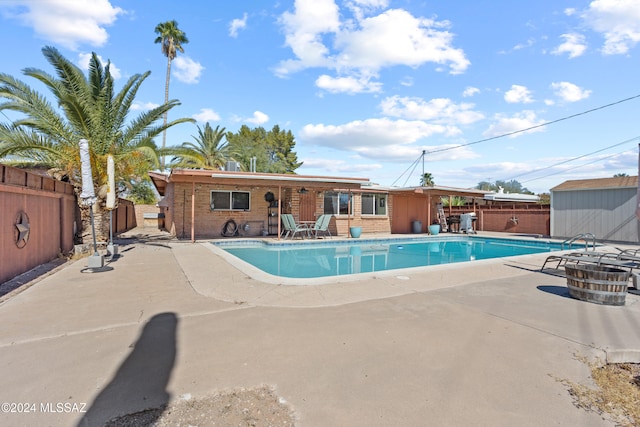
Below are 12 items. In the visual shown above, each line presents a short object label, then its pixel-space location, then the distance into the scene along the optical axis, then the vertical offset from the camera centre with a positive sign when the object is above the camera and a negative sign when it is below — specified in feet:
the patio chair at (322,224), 46.44 -1.72
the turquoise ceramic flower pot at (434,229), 56.90 -2.92
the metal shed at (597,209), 43.24 +0.62
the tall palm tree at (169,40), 102.68 +56.19
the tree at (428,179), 130.82 +13.95
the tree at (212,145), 95.71 +20.30
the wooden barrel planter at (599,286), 14.66 -3.39
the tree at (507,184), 185.24 +23.94
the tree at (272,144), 119.55 +26.21
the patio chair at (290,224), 44.45 -1.75
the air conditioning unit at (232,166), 49.70 +7.04
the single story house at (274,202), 43.59 +1.67
